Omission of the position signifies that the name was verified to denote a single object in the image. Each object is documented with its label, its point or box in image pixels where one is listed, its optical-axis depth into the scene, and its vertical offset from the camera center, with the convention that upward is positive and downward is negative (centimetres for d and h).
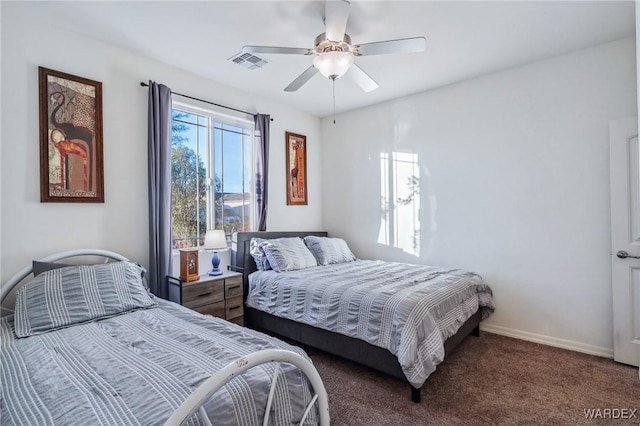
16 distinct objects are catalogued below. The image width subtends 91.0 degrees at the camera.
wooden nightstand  276 -74
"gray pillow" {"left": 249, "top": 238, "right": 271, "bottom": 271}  342 -44
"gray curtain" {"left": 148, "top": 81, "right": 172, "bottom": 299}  284 +22
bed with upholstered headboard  225 -104
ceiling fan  199 +112
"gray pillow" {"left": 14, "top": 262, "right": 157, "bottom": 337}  185 -52
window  327 +44
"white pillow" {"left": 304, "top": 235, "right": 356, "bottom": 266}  377 -47
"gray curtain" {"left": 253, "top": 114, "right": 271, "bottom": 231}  388 +59
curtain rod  288 +122
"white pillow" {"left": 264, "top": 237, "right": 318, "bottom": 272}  334 -46
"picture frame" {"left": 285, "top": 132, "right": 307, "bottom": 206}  440 +63
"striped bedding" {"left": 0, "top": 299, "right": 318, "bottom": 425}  108 -66
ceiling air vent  290 +145
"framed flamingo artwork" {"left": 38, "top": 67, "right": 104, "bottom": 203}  236 +61
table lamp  305 -26
